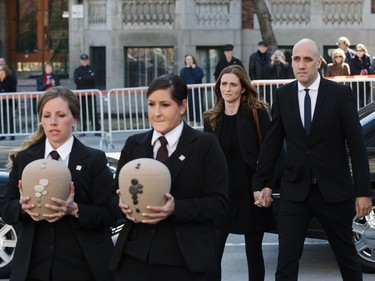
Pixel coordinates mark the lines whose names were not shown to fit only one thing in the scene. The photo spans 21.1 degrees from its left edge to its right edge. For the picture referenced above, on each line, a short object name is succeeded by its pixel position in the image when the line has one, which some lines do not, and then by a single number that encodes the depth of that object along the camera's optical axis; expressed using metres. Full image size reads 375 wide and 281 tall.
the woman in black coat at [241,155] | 7.86
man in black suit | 7.02
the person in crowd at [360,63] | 20.80
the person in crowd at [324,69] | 20.38
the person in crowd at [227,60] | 22.08
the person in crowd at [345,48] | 20.93
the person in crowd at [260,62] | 20.77
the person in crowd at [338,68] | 19.53
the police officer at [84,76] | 21.88
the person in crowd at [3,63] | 21.27
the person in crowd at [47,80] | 21.73
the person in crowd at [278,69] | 19.98
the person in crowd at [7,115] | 19.58
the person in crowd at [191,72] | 21.75
